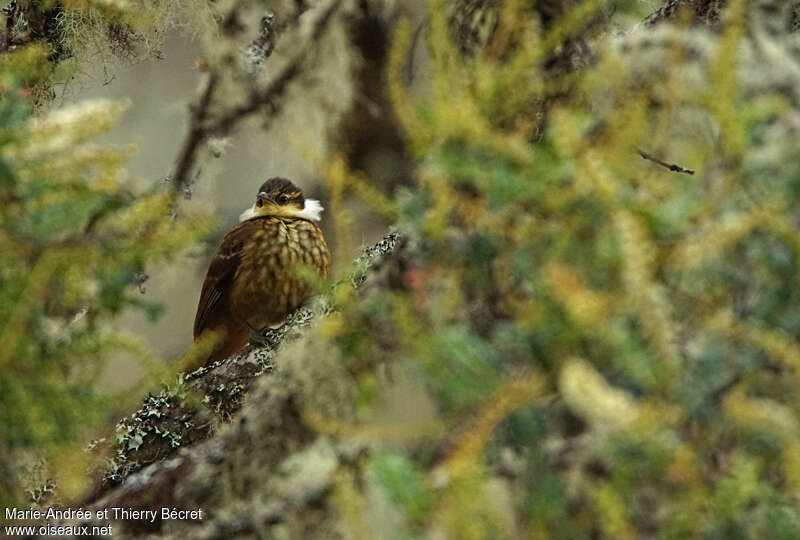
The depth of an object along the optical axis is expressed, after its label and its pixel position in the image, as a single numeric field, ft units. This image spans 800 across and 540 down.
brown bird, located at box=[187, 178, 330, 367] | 28.25
